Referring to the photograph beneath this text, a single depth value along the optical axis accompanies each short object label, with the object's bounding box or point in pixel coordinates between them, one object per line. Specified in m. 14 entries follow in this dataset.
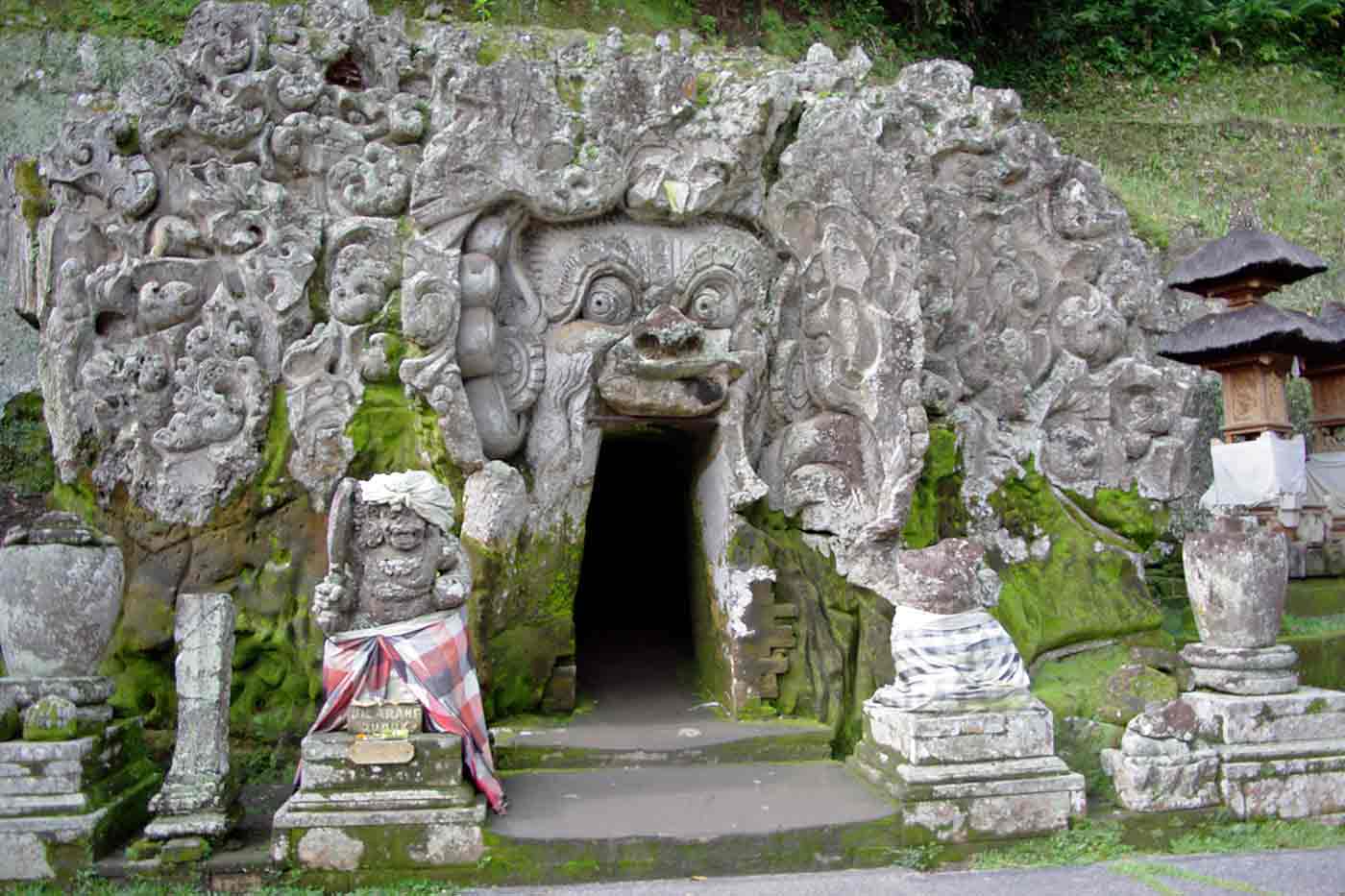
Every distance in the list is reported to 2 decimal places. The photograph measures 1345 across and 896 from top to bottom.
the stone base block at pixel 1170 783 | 5.79
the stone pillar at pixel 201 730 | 5.32
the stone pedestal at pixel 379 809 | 5.13
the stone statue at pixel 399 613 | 5.46
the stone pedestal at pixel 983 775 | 5.54
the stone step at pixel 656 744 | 6.53
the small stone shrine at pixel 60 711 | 5.17
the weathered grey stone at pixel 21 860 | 5.13
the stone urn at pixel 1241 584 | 6.07
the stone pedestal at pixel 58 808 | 5.14
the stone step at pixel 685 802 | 5.46
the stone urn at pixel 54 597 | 5.50
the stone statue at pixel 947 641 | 5.75
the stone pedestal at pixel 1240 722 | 5.84
